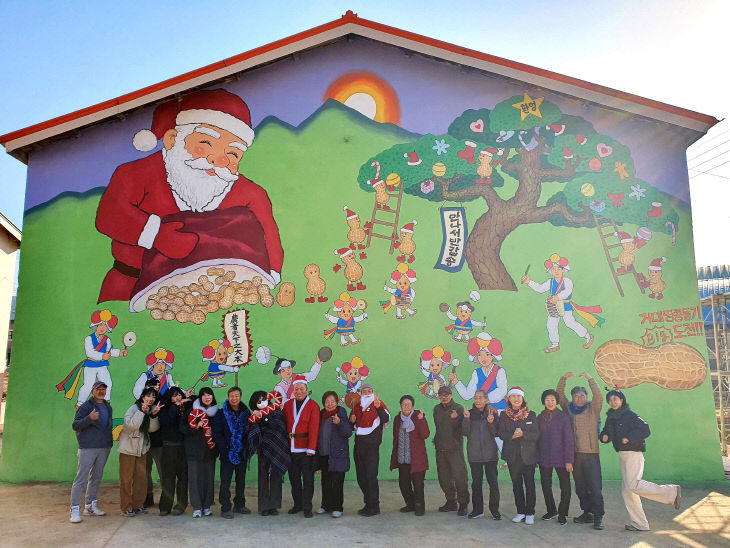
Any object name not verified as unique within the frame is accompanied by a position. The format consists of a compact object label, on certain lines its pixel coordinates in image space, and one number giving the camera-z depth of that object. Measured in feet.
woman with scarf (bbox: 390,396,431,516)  25.44
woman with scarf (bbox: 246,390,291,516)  24.93
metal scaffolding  53.40
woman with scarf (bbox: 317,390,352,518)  25.17
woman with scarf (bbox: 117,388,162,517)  24.63
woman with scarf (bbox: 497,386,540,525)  24.38
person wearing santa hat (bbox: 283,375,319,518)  25.20
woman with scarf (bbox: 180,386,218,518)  24.47
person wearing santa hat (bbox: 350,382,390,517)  25.35
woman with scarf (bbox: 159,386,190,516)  24.76
